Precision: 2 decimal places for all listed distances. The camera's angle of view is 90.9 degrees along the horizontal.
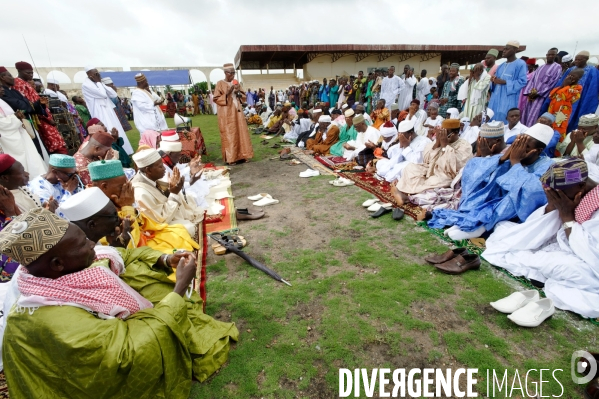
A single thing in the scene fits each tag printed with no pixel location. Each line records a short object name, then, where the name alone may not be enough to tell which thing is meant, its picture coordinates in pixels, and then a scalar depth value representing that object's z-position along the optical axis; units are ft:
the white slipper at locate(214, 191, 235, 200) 18.91
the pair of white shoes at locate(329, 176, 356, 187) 19.84
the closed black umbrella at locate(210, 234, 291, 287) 10.62
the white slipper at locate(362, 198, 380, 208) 16.05
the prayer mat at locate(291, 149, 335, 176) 23.63
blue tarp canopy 72.33
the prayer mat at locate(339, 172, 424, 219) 15.18
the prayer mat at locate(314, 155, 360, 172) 23.81
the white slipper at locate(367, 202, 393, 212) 15.42
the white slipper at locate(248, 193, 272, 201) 18.60
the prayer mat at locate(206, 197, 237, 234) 14.78
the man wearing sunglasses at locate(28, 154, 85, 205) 9.87
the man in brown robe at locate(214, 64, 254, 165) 25.30
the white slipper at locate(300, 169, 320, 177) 22.65
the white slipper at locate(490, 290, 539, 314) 8.22
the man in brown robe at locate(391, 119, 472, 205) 15.89
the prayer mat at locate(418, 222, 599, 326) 9.04
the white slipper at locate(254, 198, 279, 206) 17.69
